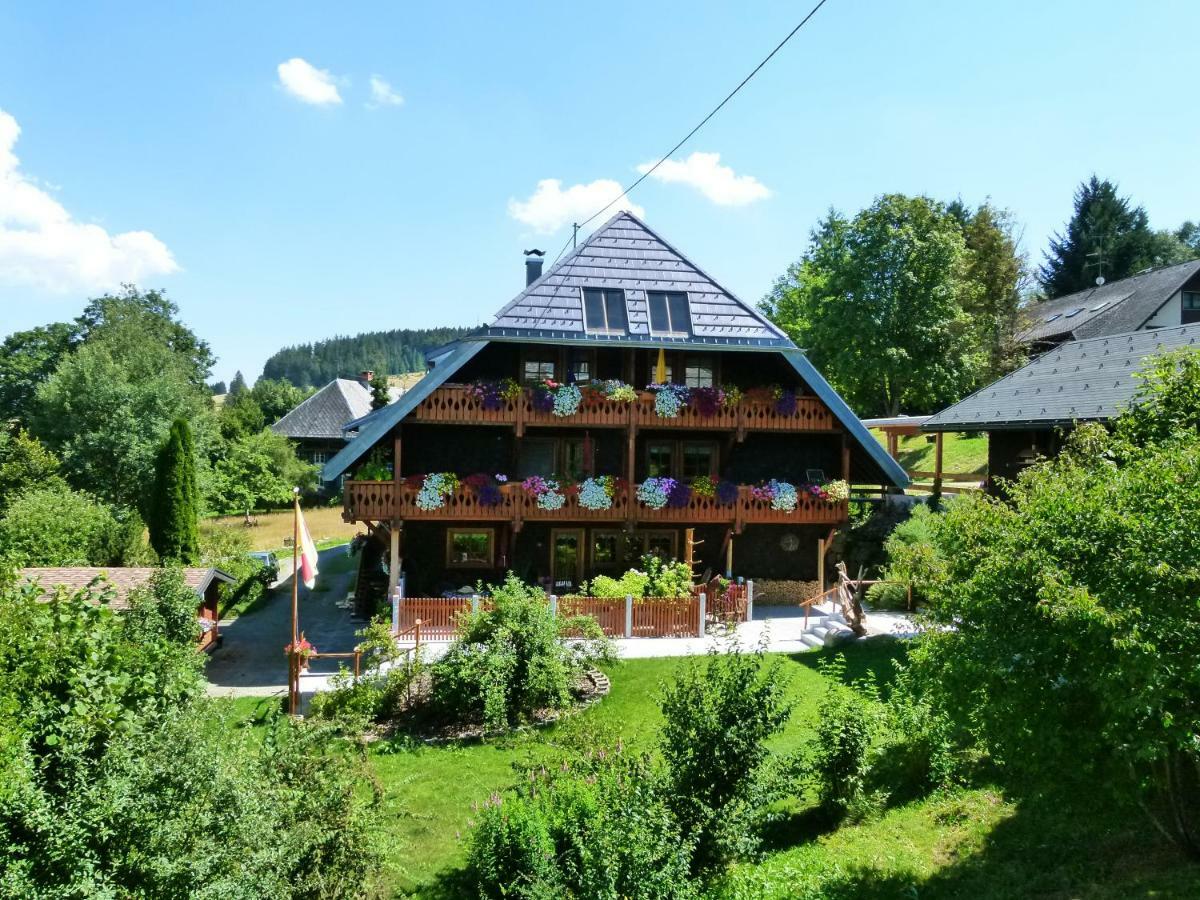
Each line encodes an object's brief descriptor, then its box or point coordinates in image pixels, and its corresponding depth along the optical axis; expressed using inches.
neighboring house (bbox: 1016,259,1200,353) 1526.8
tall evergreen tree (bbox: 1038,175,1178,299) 2229.3
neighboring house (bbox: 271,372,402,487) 1998.0
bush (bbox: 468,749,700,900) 289.9
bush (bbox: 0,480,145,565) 864.9
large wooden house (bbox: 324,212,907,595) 753.6
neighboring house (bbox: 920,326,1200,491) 660.1
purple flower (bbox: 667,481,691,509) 782.5
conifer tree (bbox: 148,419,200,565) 971.9
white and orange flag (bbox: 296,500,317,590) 532.1
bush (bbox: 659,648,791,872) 342.0
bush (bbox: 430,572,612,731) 530.0
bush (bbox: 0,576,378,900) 264.4
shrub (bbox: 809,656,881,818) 374.0
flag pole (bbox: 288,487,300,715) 568.7
